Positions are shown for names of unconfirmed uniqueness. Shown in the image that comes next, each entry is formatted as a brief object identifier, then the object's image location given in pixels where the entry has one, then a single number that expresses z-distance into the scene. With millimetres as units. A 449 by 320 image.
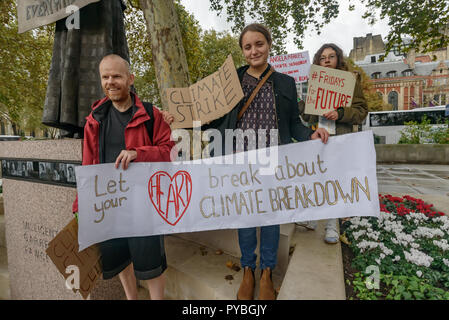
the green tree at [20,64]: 7344
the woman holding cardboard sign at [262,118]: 1739
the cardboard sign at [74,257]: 1542
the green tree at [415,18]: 4957
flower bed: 1567
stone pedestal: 1971
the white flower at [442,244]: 2078
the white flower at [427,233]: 2346
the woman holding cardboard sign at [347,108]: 2096
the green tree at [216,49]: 16719
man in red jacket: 1491
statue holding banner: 1957
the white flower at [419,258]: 1849
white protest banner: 1581
